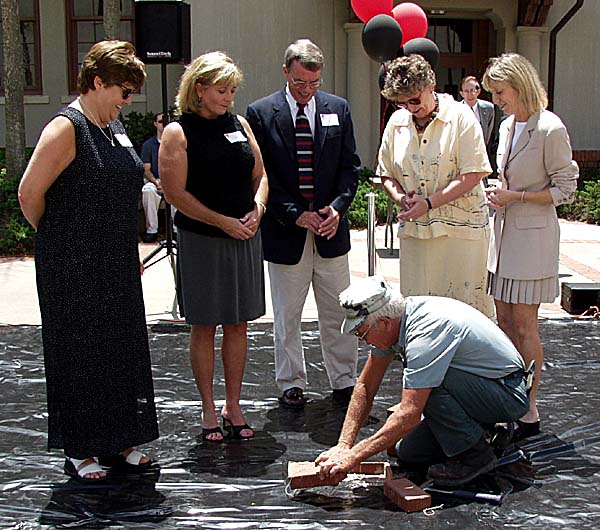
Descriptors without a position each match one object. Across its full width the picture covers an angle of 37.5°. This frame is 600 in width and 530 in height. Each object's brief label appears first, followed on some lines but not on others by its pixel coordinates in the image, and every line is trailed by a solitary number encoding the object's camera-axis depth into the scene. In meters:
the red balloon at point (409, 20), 9.48
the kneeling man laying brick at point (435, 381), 2.89
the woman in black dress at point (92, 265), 3.04
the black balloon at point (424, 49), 8.32
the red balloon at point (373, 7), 9.14
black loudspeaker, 6.20
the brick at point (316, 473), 2.99
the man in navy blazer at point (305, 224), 4.03
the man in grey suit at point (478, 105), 8.48
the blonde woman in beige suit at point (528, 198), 3.57
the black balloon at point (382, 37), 8.27
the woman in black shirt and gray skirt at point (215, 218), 3.50
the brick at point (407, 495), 2.91
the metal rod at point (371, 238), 6.26
